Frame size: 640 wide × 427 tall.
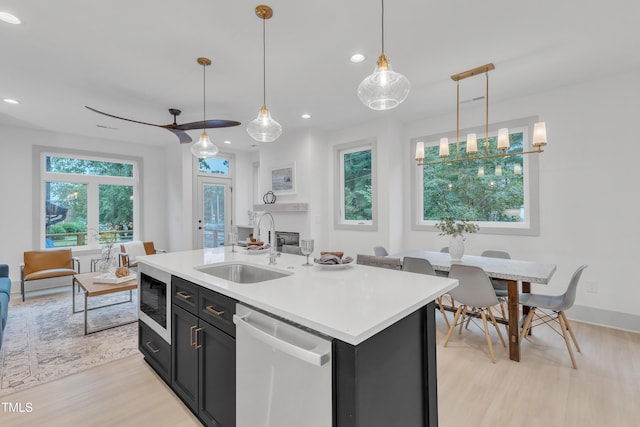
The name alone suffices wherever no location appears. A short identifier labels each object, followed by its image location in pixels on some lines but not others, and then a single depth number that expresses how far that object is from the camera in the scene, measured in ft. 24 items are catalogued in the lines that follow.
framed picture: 17.38
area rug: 8.07
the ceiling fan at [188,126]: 10.58
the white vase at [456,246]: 10.30
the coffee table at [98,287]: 10.28
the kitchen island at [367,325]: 3.49
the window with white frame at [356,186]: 15.81
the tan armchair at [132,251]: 16.16
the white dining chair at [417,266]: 9.15
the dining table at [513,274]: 8.15
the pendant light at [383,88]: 5.95
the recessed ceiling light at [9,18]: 6.86
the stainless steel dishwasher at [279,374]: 3.61
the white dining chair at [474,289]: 8.21
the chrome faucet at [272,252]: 7.30
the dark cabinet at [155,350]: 7.07
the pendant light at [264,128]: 8.39
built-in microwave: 6.85
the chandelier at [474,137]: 9.17
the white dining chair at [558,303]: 7.98
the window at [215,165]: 20.97
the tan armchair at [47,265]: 14.28
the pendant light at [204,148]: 10.66
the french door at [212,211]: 20.67
